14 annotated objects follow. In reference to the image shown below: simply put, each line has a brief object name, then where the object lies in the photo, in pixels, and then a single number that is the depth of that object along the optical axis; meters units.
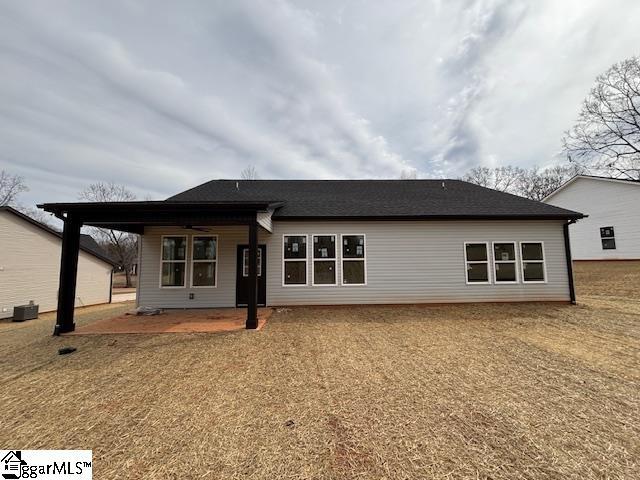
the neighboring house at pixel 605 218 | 15.69
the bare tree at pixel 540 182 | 30.58
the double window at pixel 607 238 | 16.61
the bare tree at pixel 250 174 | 26.16
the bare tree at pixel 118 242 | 30.73
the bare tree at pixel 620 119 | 19.70
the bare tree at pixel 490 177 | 32.56
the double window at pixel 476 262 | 10.09
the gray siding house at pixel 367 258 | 9.84
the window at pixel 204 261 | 9.90
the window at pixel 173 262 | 9.88
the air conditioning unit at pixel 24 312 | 11.52
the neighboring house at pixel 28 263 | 11.77
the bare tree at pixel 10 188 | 27.45
